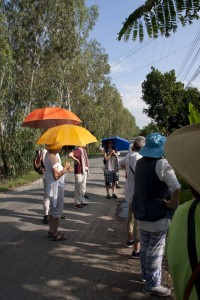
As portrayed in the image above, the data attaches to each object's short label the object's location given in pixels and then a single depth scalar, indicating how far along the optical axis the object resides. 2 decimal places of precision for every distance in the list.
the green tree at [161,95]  18.27
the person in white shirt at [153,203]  2.95
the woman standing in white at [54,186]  4.71
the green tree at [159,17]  1.80
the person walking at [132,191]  4.05
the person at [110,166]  8.07
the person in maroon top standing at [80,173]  7.02
